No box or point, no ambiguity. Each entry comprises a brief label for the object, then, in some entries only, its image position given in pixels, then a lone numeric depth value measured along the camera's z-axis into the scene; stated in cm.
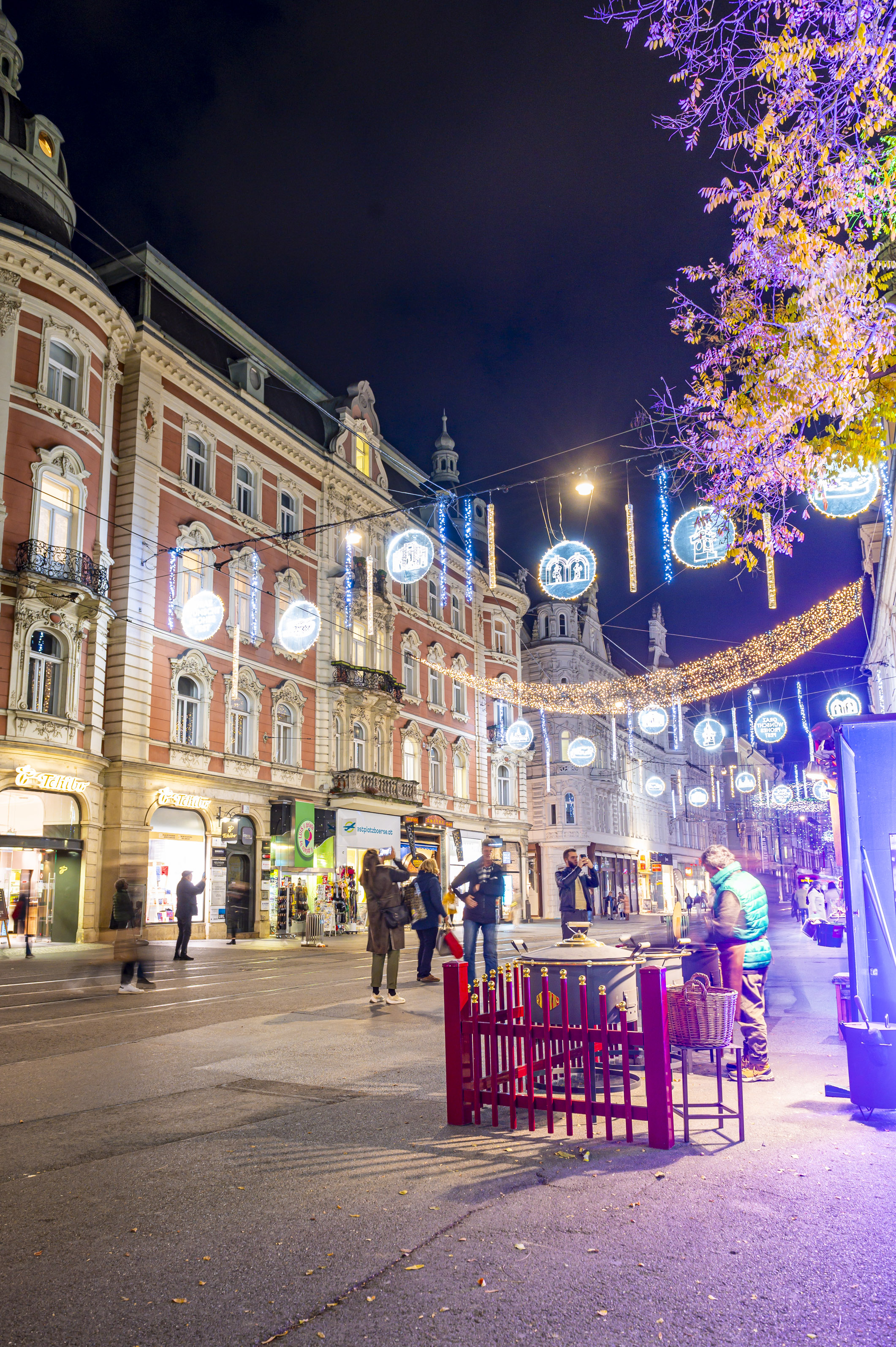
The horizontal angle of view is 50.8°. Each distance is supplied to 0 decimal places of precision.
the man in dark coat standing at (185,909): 1869
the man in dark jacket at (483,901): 1148
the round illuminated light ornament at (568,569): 1708
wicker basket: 580
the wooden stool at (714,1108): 551
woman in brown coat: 1173
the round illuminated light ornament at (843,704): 2727
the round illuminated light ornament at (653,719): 3238
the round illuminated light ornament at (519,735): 3797
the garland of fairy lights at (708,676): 2092
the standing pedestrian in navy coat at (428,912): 1420
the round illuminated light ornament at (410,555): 2303
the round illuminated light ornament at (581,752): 3716
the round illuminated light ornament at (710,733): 3125
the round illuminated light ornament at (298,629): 2855
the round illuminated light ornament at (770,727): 2978
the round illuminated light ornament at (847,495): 1202
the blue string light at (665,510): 1324
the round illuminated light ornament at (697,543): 1173
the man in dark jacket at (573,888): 1455
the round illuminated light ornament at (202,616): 2486
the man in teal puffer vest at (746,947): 730
